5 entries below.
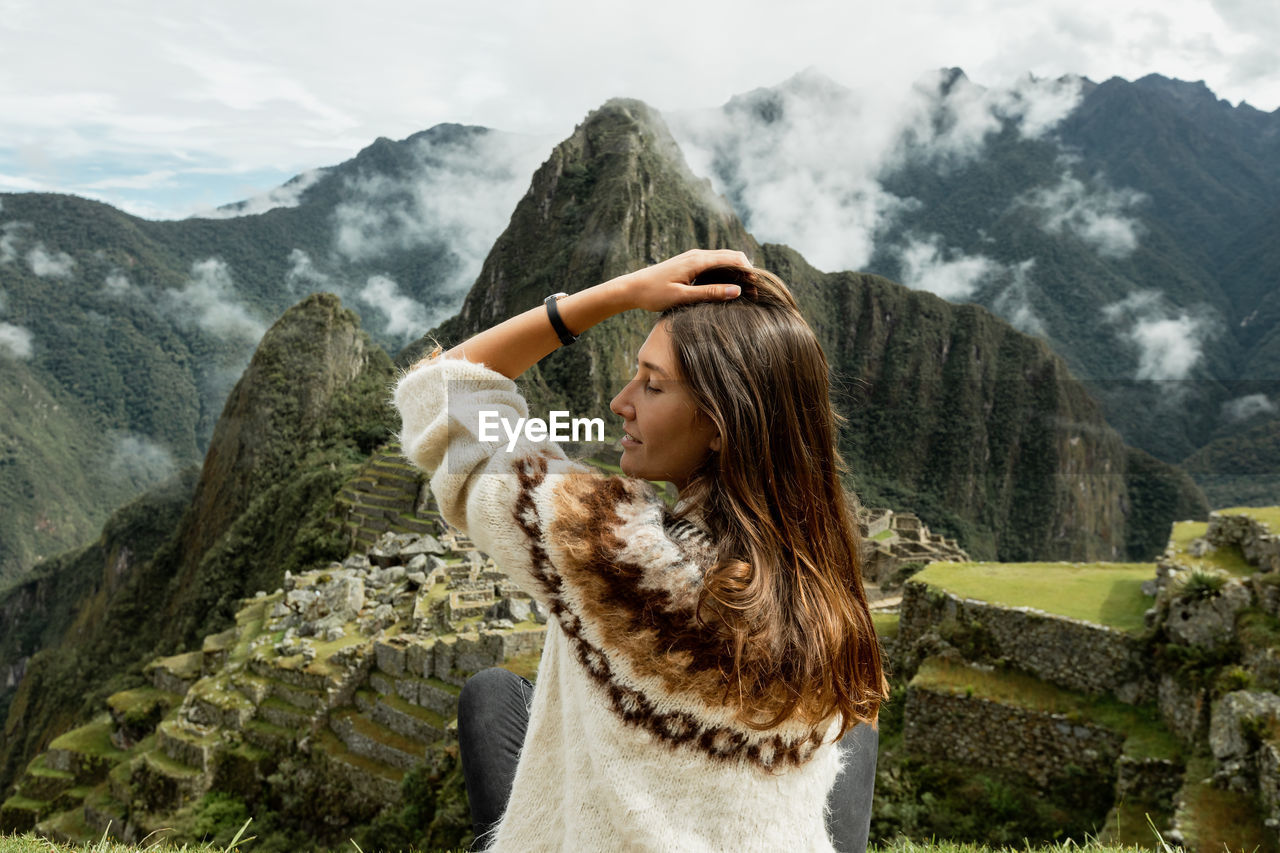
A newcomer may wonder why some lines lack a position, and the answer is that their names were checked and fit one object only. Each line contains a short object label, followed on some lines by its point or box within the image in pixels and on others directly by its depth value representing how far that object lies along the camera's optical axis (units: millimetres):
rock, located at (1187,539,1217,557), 7301
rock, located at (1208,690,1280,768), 5062
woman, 1316
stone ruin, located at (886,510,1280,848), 5227
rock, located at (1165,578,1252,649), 6164
